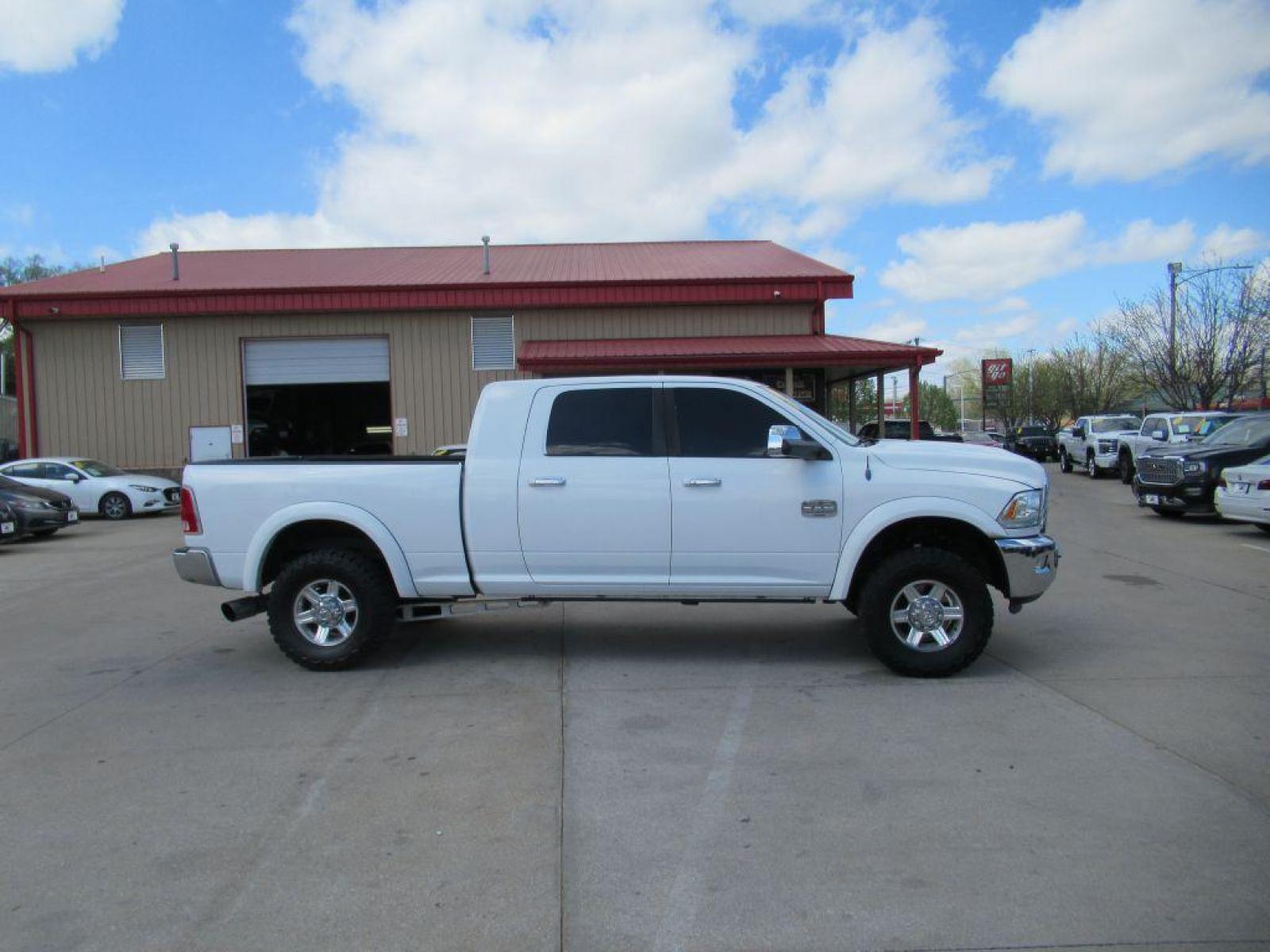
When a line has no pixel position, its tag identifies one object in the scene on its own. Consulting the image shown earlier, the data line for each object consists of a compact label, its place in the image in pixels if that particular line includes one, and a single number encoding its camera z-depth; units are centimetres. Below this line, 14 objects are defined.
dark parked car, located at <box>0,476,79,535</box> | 1562
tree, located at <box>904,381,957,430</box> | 8731
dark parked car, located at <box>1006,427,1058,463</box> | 3900
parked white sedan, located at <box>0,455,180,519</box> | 1981
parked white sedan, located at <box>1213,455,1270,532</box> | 1308
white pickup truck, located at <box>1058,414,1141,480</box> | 2686
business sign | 5956
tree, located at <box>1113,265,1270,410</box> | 3241
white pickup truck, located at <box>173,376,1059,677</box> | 621
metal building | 2400
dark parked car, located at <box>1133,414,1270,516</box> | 1545
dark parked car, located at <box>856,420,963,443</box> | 2757
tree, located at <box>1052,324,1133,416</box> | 5050
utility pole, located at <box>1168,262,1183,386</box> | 3434
